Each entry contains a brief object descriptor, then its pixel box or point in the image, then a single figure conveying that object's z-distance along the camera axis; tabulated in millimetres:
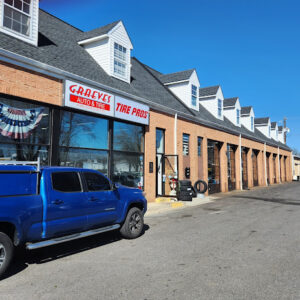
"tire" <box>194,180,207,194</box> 18178
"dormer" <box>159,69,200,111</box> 20562
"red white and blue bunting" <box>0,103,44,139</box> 8867
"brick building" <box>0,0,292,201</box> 9555
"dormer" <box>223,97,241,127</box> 28500
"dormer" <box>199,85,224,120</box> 24678
